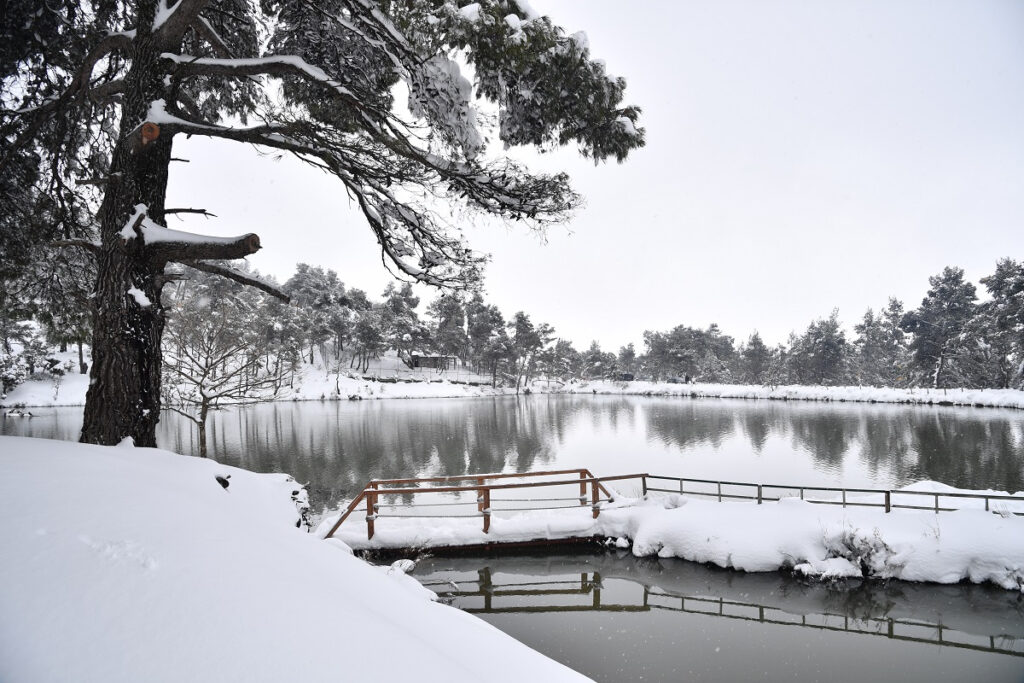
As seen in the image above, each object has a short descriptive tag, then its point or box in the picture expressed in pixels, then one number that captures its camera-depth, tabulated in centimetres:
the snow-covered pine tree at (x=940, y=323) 4898
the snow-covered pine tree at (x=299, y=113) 456
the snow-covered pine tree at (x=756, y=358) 7819
